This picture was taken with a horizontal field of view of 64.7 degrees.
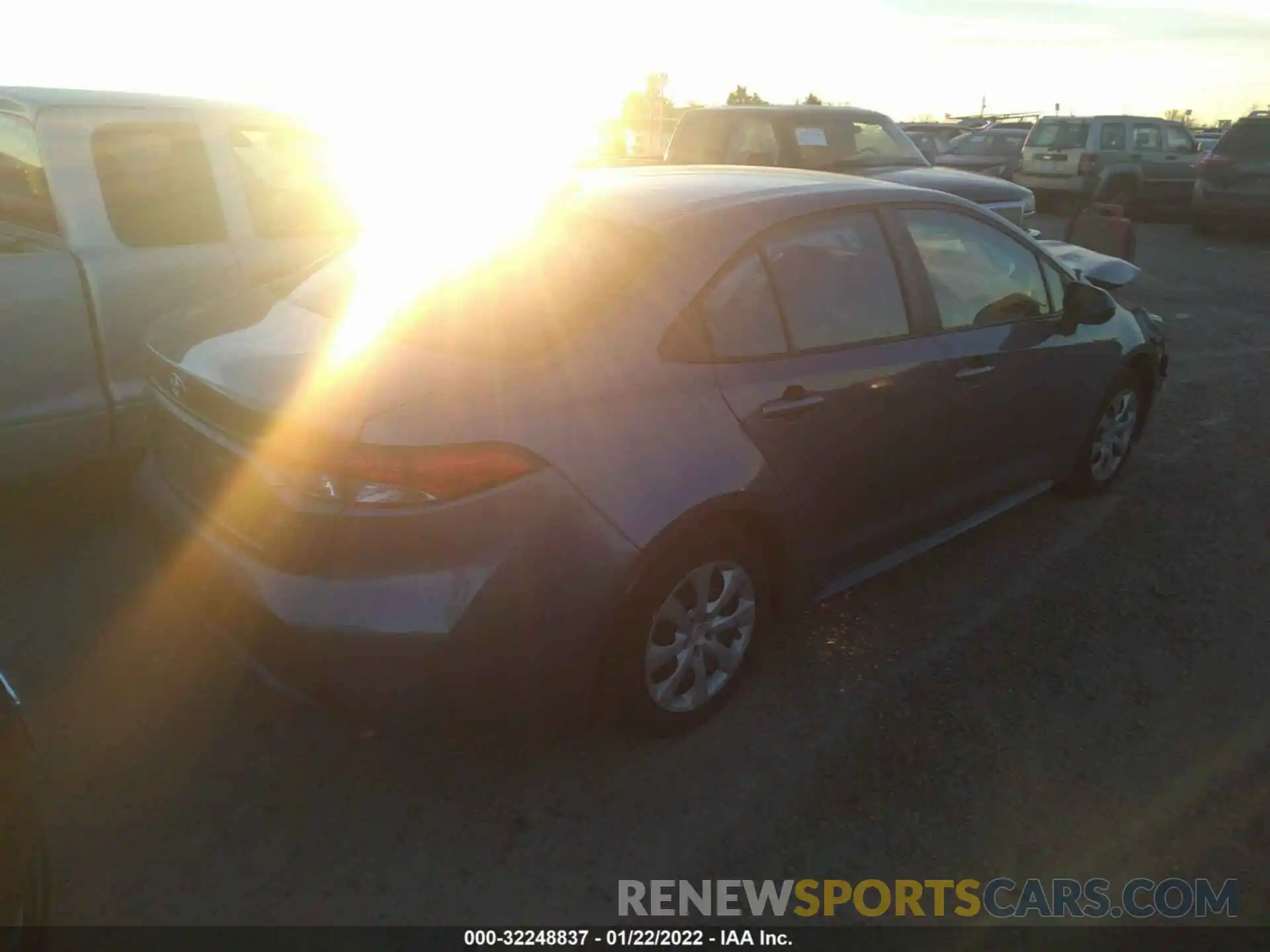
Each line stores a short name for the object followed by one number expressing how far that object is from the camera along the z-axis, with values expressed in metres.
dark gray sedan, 2.36
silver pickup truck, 3.96
